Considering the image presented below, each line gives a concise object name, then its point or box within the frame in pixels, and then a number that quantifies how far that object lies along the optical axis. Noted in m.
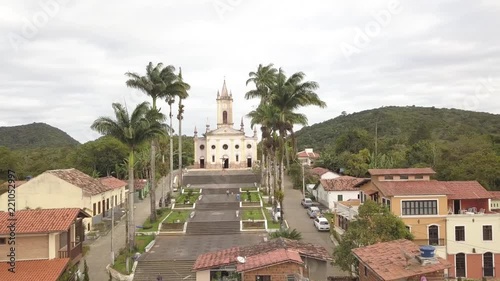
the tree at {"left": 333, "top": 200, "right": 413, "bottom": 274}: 25.05
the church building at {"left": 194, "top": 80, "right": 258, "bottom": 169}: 89.62
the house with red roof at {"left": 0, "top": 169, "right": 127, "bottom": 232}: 39.59
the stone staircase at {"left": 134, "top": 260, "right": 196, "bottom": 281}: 29.00
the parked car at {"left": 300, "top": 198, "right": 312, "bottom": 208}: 49.78
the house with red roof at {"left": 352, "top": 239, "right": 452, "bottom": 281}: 18.16
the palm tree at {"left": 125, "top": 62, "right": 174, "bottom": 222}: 40.72
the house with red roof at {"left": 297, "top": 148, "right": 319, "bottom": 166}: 95.75
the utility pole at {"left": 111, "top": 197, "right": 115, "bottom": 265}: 30.02
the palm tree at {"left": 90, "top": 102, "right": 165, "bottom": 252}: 31.70
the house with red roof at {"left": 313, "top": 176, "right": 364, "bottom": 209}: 49.47
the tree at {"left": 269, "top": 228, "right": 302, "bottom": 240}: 29.42
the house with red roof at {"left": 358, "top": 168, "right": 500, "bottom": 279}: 32.00
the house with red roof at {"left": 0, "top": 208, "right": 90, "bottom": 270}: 22.34
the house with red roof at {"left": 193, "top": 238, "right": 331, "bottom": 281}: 21.03
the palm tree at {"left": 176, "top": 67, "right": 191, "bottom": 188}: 43.60
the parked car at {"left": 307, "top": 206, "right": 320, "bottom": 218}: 44.27
